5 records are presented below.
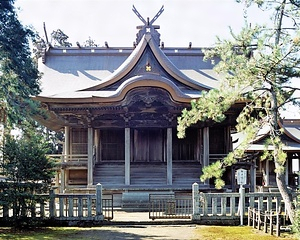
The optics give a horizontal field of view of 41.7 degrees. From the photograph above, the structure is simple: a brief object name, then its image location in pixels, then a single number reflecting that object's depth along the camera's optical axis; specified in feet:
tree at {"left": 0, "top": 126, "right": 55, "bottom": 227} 35.40
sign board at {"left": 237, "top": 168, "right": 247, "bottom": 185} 42.65
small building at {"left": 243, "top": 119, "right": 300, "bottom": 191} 76.69
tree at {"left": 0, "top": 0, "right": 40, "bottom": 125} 33.99
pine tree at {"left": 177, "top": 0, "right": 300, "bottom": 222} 30.76
